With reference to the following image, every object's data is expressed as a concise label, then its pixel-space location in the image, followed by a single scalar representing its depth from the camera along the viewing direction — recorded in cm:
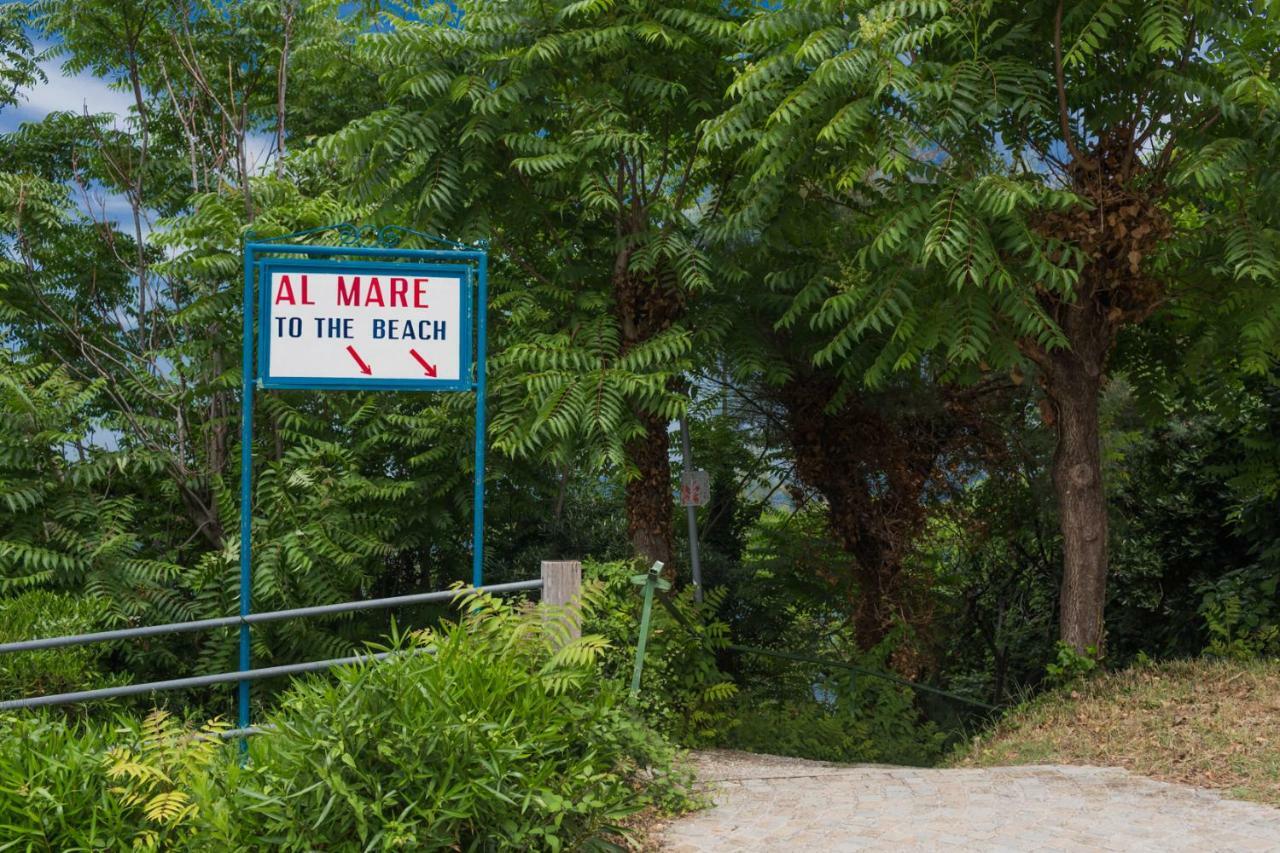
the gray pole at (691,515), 1291
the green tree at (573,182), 1016
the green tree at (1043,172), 871
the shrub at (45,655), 844
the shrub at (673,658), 888
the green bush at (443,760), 466
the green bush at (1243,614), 1073
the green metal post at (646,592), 693
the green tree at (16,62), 1616
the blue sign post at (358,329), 717
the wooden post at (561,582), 643
